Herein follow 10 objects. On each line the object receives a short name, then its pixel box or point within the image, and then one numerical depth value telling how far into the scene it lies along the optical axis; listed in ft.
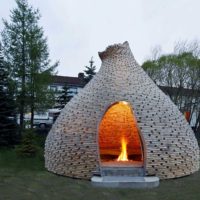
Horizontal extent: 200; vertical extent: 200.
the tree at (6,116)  53.57
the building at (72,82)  135.03
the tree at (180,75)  73.67
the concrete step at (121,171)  32.19
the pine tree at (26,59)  61.00
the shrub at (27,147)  45.88
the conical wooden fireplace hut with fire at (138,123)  32.76
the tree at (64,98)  79.15
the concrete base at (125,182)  30.37
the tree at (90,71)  87.59
